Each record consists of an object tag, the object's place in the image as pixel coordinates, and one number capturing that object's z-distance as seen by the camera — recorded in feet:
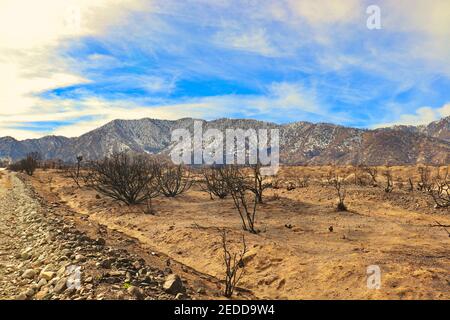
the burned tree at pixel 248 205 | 46.41
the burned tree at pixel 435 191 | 76.07
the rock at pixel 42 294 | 21.48
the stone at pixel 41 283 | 23.30
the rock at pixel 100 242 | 35.34
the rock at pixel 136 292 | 21.17
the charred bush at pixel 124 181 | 71.41
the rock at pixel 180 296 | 22.59
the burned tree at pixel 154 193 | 62.07
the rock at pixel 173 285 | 23.54
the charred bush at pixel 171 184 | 82.94
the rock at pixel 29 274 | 25.58
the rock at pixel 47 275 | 24.67
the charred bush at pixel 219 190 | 77.77
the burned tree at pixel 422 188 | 81.22
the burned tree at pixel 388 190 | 75.79
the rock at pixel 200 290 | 26.22
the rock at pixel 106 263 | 26.27
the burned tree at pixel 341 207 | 60.95
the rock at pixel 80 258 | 27.28
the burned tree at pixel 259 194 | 65.05
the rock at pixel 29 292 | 21.99
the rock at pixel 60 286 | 21.84
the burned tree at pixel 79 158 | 151.49
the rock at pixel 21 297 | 21.38
